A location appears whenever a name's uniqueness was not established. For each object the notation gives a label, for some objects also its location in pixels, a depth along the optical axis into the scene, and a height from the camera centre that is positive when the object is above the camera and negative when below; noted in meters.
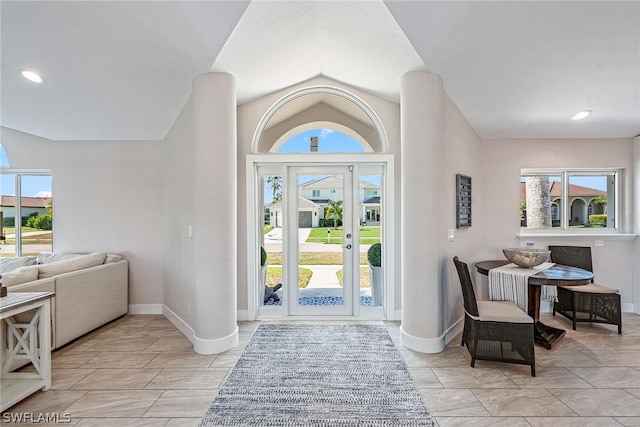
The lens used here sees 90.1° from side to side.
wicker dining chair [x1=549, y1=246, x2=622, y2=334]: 3.56 -0.99
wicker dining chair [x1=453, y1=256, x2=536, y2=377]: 2.69 -1.02
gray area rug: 2.13 -1.35
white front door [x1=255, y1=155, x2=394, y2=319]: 4.09 -0.29
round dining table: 2.88 -0.62
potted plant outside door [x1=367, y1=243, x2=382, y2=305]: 4.08 -0.72
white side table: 2.34 -1.00
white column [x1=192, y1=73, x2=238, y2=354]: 3.11 +0.07
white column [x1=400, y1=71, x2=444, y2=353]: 3.12 +0.10
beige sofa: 3.03 -0.75
